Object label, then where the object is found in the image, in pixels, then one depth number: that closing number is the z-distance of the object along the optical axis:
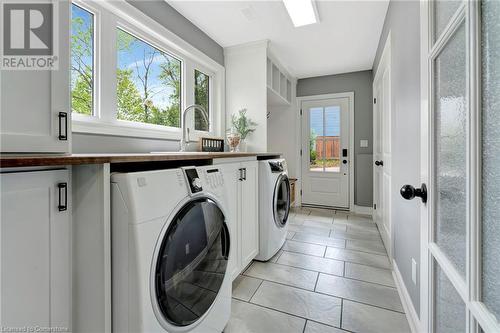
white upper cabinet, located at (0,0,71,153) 0.69
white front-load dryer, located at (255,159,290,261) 2.14
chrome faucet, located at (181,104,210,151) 2.25
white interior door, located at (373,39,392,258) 2.39
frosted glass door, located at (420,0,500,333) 0.47
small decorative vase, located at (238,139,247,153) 3.06
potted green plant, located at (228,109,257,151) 2.98
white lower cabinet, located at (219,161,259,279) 1.69
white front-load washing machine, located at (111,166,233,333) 0.80
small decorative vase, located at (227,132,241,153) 2.82
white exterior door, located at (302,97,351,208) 4.18
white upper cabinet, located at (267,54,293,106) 3.22
